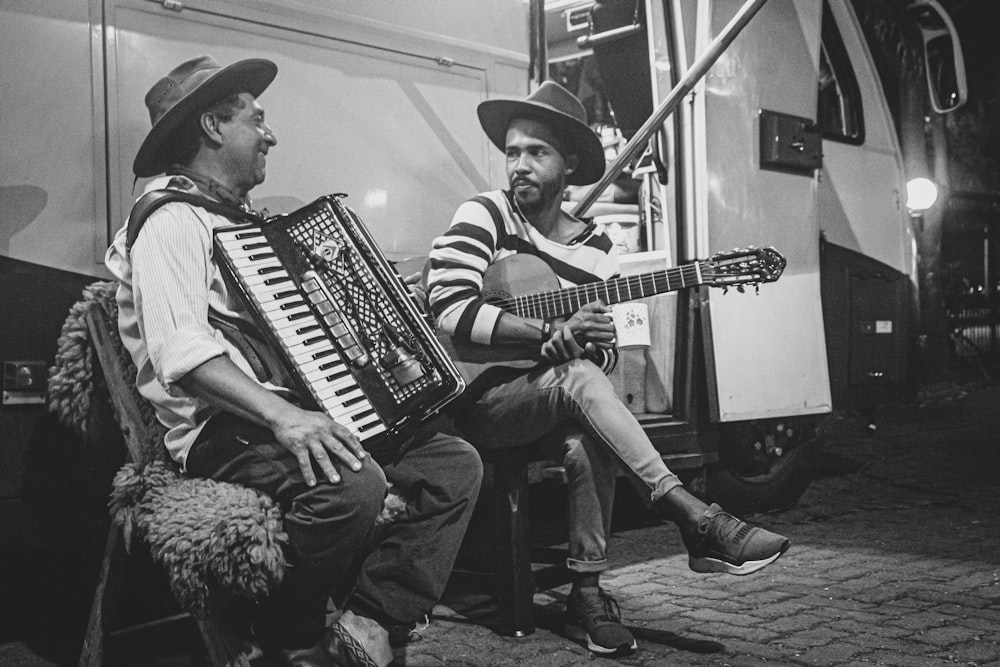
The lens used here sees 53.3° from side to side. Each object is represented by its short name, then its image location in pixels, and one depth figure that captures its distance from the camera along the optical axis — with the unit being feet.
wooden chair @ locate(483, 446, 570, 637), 10.08
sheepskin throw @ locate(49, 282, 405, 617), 6.95
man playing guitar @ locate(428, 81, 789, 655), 9.39
